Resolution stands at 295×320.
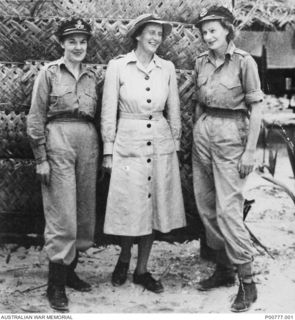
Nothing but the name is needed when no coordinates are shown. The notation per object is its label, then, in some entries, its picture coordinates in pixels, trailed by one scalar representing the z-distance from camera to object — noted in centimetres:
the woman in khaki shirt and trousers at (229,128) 379
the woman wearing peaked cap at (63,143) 374
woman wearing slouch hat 386
